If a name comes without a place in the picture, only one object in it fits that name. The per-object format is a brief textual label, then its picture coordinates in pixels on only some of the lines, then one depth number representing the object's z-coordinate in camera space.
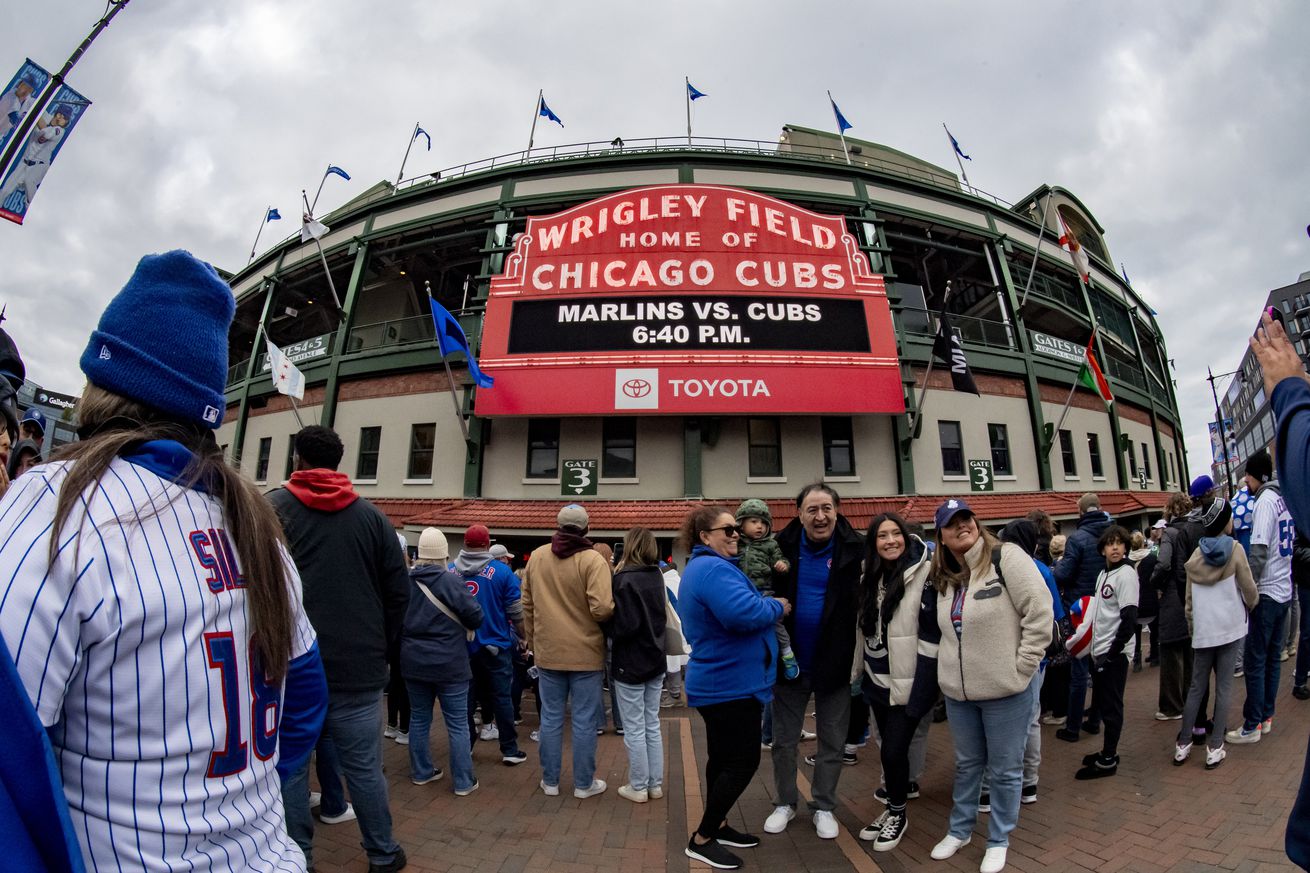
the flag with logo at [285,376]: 12.78
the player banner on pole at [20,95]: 7.49
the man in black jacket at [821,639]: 3.94
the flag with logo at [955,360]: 12.49
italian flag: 14.81
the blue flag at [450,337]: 12.13
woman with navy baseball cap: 3.39
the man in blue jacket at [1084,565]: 5.45
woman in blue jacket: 3.50
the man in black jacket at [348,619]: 3.21
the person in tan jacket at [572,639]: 4.54
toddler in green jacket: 3.97
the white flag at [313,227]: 15.83
